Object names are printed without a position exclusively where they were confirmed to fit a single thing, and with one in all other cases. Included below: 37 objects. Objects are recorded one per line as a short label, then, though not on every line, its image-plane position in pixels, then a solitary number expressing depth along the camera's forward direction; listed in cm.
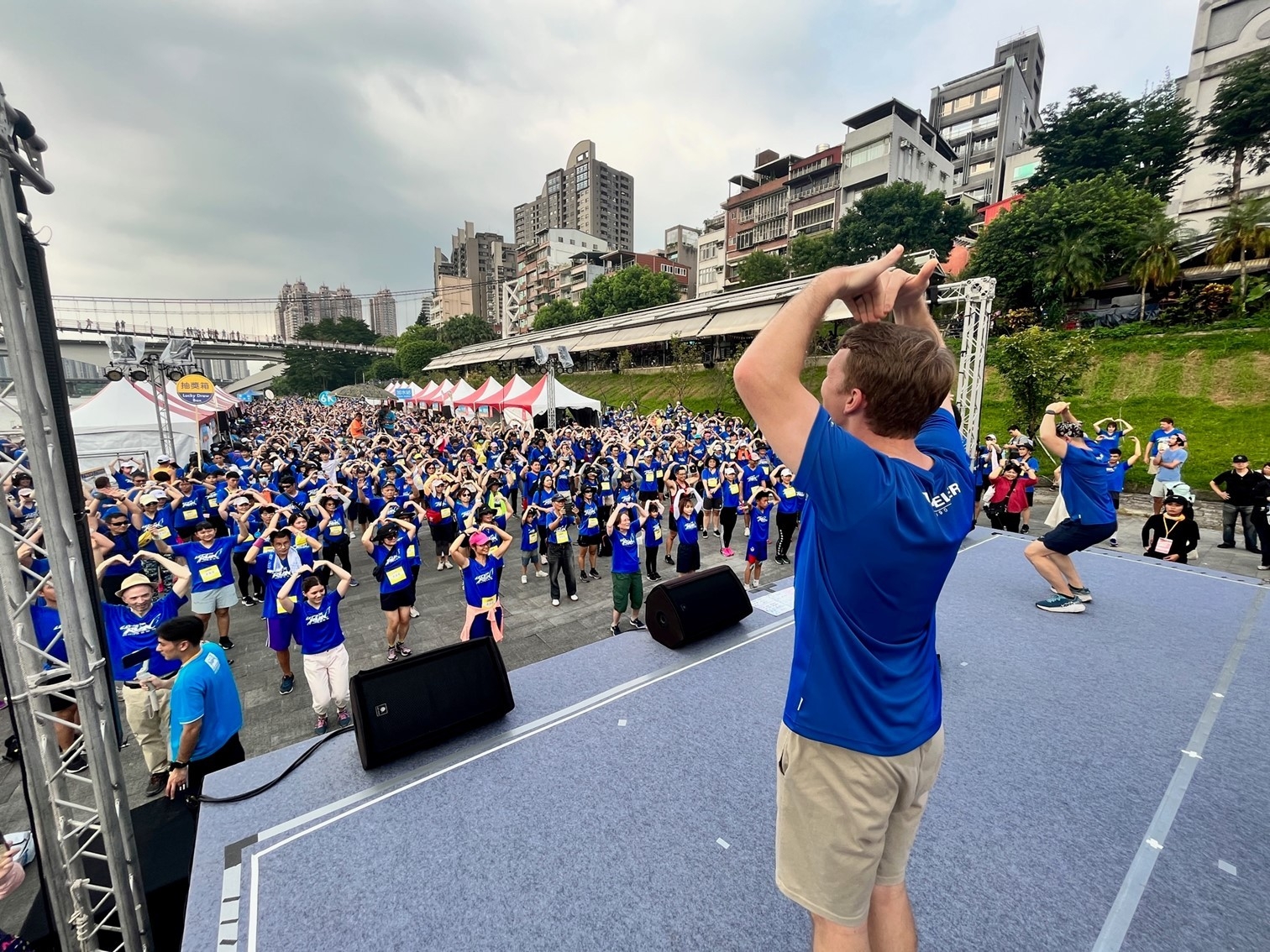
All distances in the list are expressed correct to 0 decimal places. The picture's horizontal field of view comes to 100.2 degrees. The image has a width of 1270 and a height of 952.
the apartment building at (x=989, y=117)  6378
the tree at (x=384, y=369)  8689
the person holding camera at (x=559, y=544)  859
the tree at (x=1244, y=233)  2141
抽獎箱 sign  1487
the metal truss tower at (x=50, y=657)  250
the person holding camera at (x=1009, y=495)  1093
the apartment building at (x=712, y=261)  6656
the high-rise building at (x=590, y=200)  11931
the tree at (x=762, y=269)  4919
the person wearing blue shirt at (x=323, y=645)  514
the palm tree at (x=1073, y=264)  2519
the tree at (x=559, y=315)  6331
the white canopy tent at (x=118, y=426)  1368
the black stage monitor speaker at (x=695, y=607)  443
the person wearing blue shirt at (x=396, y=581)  667
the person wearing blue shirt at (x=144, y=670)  453
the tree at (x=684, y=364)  3322
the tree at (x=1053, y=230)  2508
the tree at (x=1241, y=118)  2759
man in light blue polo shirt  377
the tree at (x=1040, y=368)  1547
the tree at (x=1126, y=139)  3162
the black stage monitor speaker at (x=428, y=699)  324
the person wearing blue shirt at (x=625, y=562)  729
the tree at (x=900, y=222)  3950
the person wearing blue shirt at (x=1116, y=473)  1069
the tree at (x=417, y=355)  7669
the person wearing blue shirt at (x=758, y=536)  905
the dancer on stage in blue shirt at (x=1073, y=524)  508
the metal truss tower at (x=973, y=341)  1158
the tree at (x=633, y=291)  5488
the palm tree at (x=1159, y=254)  2358
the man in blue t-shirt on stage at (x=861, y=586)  125
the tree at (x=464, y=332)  8062
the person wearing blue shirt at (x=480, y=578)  630
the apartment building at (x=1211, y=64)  3566
